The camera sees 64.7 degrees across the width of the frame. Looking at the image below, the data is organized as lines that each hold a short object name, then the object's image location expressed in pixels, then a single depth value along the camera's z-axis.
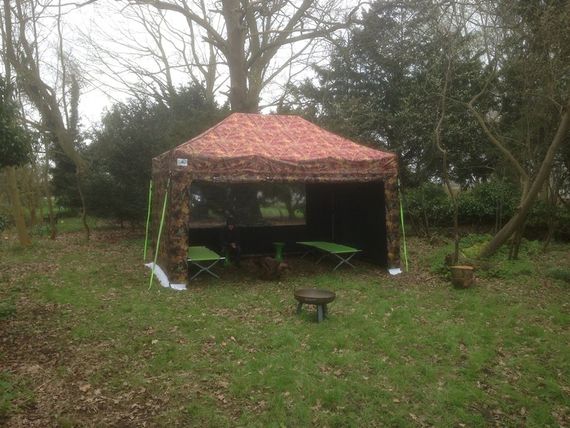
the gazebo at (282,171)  7.70
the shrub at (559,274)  8.23
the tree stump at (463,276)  7.75
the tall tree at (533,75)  8.43
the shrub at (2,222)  5.72
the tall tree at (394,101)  14.51
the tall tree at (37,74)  12.45
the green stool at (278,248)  10.25
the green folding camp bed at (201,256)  8.09
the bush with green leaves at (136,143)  13.38
